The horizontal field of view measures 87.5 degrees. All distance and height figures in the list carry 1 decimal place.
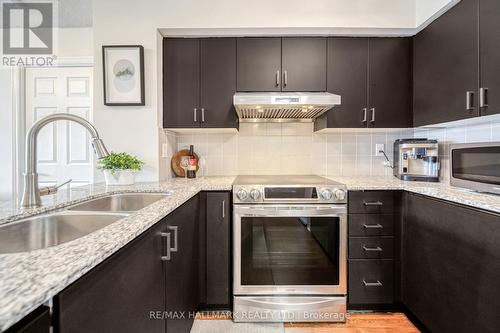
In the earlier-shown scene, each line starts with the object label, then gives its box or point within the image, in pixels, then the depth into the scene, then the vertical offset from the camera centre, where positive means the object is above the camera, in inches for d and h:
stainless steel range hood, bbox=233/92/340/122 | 72.8 +17.3
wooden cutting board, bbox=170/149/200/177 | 93.2 -0.4
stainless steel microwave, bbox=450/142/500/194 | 54.3 -0.6
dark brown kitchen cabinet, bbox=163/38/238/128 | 85.0 +26.5
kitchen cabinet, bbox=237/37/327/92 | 84.8 +32.2
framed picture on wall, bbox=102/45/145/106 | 80.8 +27.6
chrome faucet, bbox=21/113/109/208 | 41.4 -0.4
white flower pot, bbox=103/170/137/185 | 76.0 -4.2
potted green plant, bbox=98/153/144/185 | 74.8 -1.5
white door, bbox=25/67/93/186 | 104.0 +17.9
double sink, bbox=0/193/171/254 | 37.0 -10.3
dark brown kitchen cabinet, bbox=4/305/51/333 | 16.1 -10.5
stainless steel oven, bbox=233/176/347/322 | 70.9 -24.3
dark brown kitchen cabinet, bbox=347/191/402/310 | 72.4 -23.3
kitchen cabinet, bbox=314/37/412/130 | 85.0 +28.4
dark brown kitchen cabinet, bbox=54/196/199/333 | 22.5 -14.8
